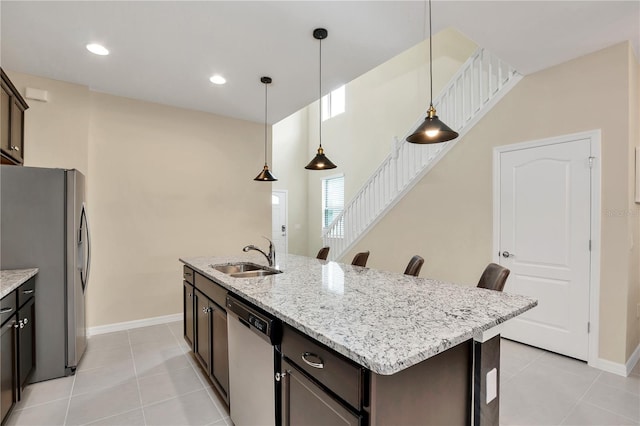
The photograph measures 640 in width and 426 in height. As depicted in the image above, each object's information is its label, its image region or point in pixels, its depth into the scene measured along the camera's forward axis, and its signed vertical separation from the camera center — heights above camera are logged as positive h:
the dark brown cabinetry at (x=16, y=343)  1.94 -0.91
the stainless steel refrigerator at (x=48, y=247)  2.48 -0.30
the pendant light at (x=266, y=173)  3.48 +0.44
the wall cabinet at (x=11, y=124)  2.74 +0.80
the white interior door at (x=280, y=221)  7.76 -0.22
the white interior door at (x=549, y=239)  2.93 -0.24
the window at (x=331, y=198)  7.55 +0.36
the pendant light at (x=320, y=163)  2.85 +0.45
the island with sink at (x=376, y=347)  1.01 -0.50
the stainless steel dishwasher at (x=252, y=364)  1.47 -0.81
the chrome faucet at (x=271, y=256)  2.77 -0.39
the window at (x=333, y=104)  7.58 +2.66
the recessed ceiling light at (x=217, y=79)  3.41 +1.46
